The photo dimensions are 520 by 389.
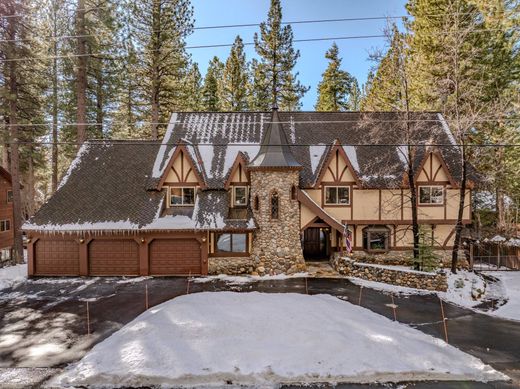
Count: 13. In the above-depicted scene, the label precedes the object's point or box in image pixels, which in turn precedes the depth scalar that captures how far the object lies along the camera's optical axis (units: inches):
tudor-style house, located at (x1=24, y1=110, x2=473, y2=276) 669.3
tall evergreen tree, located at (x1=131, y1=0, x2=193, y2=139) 991.6
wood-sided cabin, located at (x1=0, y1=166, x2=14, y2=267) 941.2
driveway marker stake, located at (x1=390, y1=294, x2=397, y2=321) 452.4
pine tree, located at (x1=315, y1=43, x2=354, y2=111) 1392.7
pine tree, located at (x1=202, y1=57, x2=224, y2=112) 1418.6
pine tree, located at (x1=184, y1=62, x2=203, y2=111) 1273.4
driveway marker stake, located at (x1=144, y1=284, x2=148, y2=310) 506.6
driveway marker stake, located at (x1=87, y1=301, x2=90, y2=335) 403.9
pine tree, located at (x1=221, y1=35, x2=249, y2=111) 1283.2
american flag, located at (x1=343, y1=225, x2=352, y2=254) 618.2
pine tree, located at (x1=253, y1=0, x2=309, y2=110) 1206.9
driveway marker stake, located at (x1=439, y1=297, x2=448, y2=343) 394.1
